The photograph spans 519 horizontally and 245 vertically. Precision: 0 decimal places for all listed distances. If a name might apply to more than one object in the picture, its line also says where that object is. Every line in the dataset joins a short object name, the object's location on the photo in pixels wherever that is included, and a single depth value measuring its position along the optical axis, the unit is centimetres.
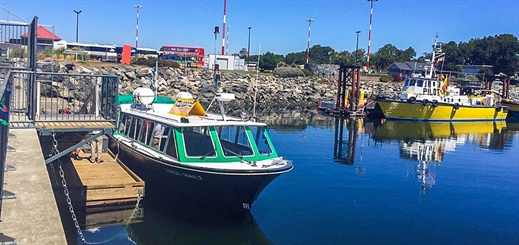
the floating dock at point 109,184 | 1206
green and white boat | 1105
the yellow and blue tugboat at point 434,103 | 4262
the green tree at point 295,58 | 10644
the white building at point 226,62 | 6979
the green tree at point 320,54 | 11396
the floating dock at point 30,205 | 501
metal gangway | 1019
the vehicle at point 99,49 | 6437
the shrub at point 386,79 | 7771
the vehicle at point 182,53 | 8219
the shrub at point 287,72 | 6944
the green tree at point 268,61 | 8902
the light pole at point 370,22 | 6260
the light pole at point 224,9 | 5109
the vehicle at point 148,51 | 8776
